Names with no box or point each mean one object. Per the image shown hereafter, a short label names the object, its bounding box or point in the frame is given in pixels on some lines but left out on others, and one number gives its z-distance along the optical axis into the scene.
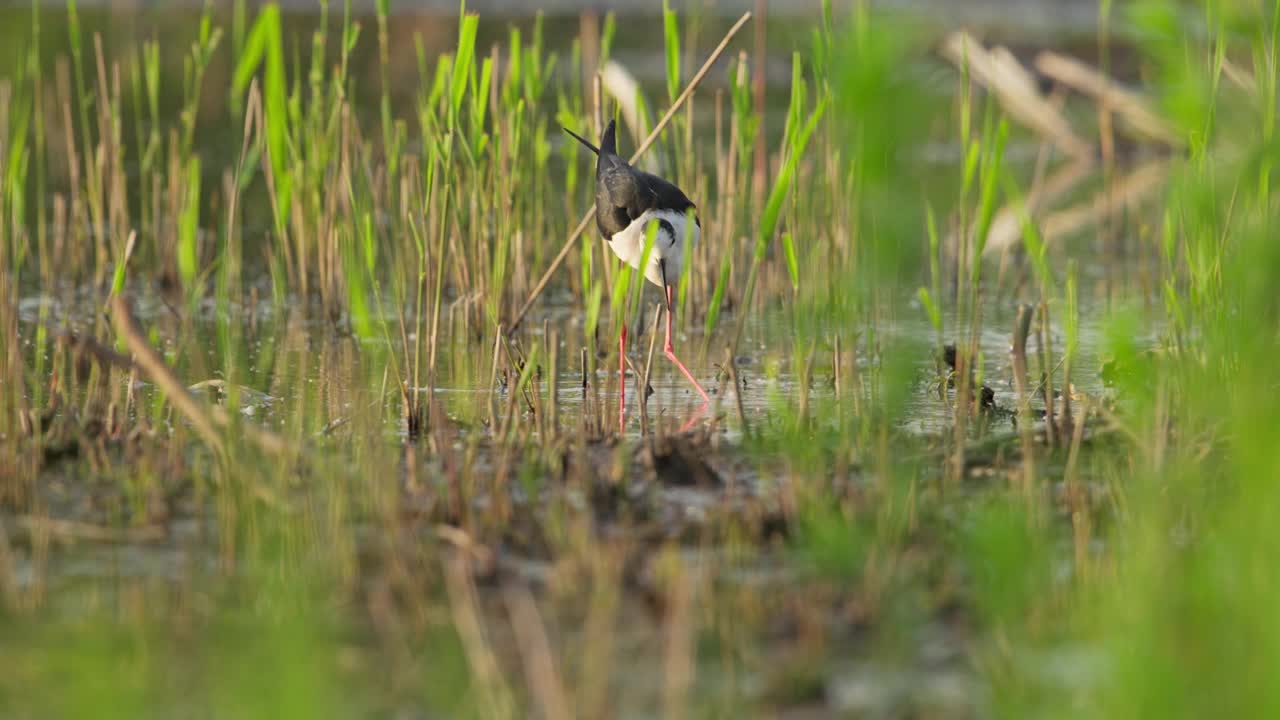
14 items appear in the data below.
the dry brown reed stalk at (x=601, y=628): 5.68
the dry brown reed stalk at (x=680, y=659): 5.68
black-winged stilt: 12.14
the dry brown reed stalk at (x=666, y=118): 10.81
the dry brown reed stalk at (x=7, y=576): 6.95
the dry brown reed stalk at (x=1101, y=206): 21.73
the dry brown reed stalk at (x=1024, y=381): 8.17
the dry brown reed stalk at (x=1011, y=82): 27.86
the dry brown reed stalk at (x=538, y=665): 5.44
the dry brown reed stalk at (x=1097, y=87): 25.87
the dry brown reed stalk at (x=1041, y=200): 20.55
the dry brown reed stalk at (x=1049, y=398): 9.85
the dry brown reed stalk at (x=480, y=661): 5.74
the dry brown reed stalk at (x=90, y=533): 7.72
